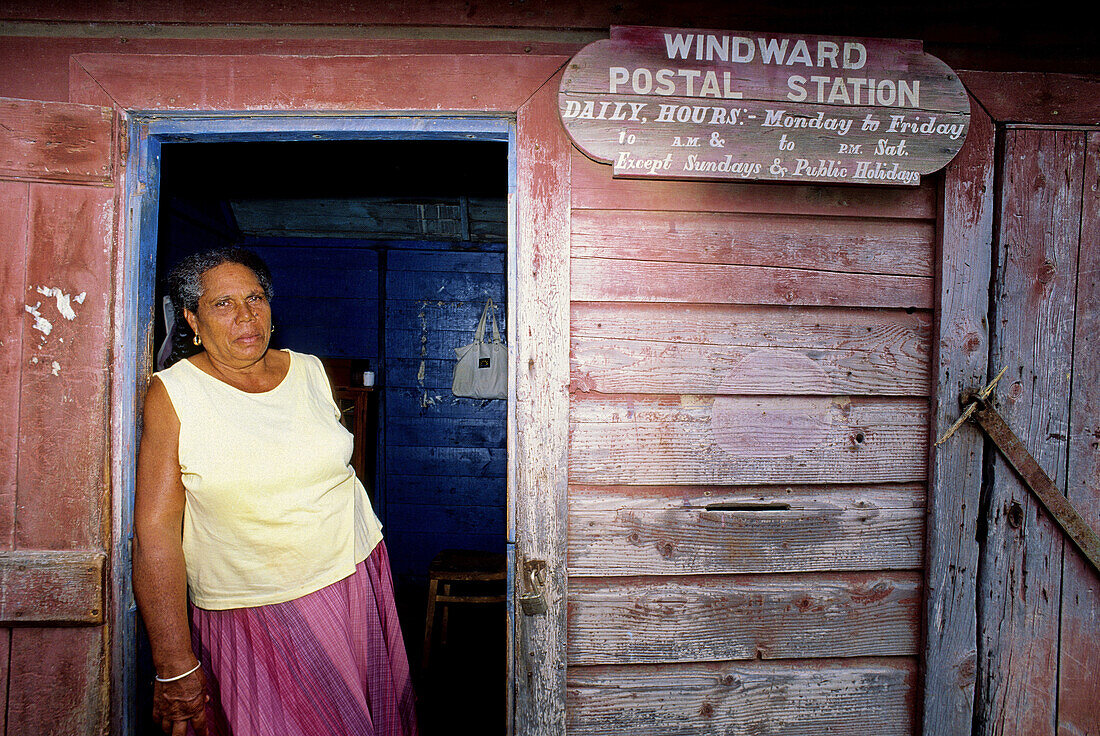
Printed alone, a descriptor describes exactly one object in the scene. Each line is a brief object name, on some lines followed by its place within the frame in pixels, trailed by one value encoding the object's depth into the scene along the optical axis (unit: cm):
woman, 163
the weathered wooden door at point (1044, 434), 181
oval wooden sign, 171
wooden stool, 345
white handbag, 459
